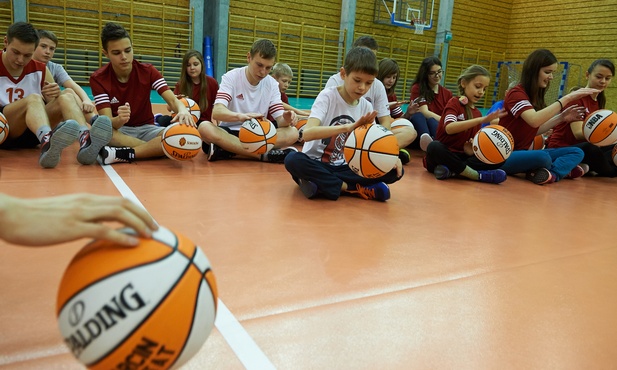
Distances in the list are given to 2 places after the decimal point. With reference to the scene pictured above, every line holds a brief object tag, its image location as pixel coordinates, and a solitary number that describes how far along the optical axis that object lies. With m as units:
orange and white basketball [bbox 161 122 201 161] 3.96
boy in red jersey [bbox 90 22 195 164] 3.94
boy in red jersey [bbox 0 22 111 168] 3.59
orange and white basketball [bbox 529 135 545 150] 5.77
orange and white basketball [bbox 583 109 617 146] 4.58
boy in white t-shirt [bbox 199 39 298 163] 4.41
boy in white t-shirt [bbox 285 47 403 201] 3.17
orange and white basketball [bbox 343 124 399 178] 3.06
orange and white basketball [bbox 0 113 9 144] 3.84
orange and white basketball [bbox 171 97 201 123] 4.88
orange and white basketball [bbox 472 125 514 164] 4.11
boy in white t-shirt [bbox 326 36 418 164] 3.83
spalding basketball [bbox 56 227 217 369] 0.97
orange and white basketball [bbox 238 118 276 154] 4.27
